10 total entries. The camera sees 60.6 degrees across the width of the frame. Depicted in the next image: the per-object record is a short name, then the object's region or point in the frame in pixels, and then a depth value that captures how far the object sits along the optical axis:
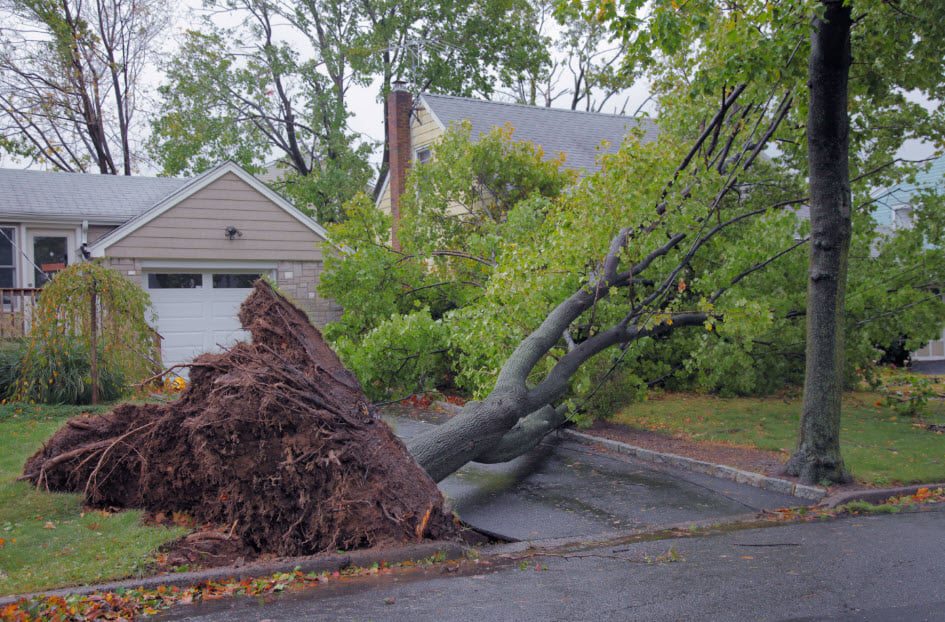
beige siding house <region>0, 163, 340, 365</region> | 16.64
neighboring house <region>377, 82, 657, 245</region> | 22.11
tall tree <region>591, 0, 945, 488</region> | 8.71
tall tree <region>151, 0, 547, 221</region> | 27.62
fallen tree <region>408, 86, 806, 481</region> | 8.91
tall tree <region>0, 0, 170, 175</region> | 27.95
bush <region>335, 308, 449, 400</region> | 13.61
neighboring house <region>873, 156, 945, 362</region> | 24.95
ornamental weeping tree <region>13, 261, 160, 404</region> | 12.25
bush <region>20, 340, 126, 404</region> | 12.29
